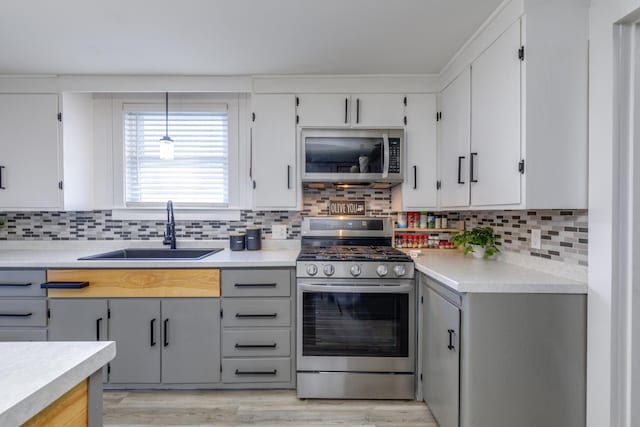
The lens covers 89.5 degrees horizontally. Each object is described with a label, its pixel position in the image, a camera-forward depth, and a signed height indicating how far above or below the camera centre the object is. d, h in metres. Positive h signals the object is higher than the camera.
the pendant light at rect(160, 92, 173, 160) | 2.51 +0.49
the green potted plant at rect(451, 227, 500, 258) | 2.22 -0.21
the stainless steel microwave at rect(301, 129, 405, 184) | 2.42 +0.42
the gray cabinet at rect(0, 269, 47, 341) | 2.10 -0.62
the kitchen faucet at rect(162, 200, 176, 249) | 2.65 -0.16
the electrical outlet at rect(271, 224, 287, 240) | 2.78 -0.19
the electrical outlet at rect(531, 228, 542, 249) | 1.86 -0.16
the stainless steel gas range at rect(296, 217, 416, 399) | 2.08 -0.76
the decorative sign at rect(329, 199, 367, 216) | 2.76 +0.03
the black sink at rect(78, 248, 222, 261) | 2.69 -0.36
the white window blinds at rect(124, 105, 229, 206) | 2.79 +0.45
